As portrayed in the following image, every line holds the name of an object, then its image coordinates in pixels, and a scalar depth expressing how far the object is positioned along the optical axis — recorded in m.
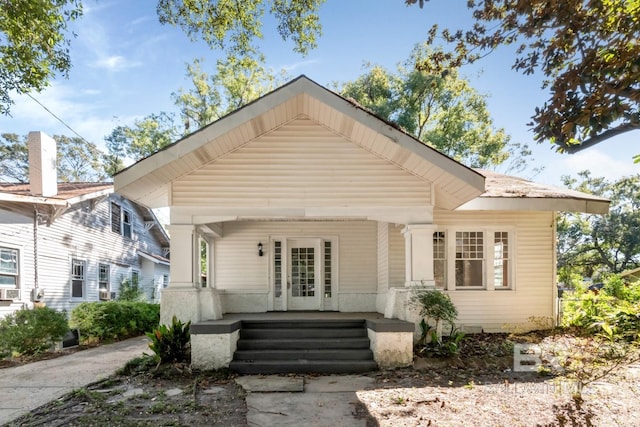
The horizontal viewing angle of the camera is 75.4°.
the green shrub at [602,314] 7.86
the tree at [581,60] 3.60
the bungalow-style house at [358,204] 6.93
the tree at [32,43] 6.43
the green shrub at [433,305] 7.25
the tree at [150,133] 21.97
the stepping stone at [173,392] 5.66
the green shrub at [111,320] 11.21
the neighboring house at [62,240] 11.25
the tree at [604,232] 33.09
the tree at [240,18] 7.59
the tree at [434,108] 20.78
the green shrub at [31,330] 8.91
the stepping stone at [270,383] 5.82
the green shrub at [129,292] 16.61
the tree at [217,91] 20.81
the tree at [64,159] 25.92
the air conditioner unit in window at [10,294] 10.89
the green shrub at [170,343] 6.83
